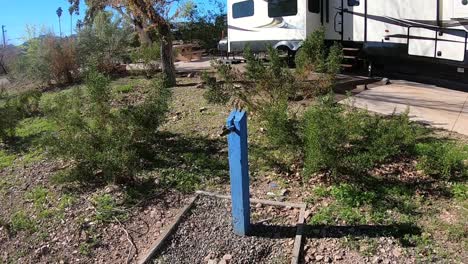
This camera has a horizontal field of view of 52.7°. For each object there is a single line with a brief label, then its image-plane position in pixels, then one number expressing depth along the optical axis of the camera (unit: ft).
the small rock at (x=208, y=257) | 11.88
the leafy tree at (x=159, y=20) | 31.91
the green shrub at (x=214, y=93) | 20.61
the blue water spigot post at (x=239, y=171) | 11.70
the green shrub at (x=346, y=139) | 13.92
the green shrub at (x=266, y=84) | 19.48
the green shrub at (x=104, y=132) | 15.65
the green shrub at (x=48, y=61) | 42.63
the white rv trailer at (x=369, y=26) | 29.58
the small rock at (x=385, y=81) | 33.00
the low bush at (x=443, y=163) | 14.83
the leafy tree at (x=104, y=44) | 44.42
